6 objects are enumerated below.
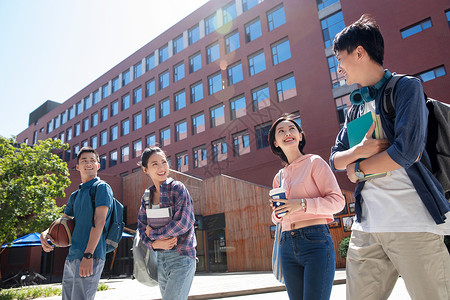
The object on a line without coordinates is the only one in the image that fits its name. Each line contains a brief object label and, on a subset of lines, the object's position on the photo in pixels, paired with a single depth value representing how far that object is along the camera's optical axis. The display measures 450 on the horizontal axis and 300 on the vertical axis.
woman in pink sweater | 2.19
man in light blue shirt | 2.85
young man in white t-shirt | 1.52
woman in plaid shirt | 2.70
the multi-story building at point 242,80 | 18.69
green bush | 13.00
